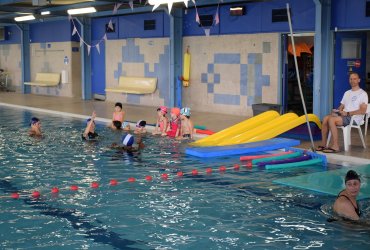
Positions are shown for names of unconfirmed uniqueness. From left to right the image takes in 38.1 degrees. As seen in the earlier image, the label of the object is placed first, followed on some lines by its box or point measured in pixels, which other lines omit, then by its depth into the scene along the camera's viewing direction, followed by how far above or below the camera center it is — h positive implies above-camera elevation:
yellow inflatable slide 10.52 -0.91
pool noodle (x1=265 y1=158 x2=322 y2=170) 8.61 -1.29
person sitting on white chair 9.54 -0.52
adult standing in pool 5.61 -1.24
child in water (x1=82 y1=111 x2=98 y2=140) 11.51 -1.02
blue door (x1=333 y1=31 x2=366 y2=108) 12.91 +0.68
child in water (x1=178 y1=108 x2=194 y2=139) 11.34 -0.89
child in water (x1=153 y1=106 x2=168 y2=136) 11.88 -0.85
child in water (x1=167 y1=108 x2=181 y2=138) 11.76 -0.87
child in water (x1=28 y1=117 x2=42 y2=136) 11.70 -0.94
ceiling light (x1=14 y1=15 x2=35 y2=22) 21.02 +2.69
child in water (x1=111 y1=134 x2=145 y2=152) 10.05 -1.14
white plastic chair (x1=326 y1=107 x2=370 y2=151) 9.59 -0.88
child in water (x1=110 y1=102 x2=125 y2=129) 13.06 -0.78
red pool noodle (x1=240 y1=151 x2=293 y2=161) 9.27 -1.24
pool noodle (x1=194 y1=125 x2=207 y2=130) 12.42 -0.97
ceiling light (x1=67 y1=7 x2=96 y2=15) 17.33 +2.47
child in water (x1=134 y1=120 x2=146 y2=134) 12.00 -0.97
